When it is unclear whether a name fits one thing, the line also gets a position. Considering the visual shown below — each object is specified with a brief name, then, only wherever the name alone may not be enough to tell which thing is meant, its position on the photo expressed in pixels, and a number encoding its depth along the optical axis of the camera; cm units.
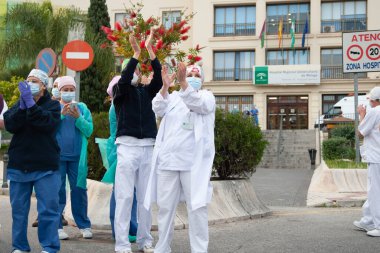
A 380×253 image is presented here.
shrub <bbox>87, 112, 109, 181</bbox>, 911
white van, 3150
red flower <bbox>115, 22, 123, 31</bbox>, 1294
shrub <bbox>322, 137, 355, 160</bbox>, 1991
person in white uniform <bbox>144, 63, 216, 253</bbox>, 524
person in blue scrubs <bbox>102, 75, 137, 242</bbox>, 636
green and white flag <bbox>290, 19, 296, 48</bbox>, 4181
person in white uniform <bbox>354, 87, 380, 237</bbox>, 726
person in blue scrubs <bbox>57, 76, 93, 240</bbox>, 670
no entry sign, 1027
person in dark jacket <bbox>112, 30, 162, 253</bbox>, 581
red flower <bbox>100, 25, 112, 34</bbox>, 1250
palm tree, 2738
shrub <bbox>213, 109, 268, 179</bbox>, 874
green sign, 4262
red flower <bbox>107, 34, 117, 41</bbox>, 1278
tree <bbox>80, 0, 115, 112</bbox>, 2625
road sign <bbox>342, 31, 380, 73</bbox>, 1261
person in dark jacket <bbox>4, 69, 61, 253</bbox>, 538
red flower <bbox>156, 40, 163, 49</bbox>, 1220
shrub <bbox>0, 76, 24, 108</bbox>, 2914
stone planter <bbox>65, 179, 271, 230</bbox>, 763
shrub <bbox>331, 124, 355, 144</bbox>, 2327
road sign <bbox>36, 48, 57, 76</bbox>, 1065
